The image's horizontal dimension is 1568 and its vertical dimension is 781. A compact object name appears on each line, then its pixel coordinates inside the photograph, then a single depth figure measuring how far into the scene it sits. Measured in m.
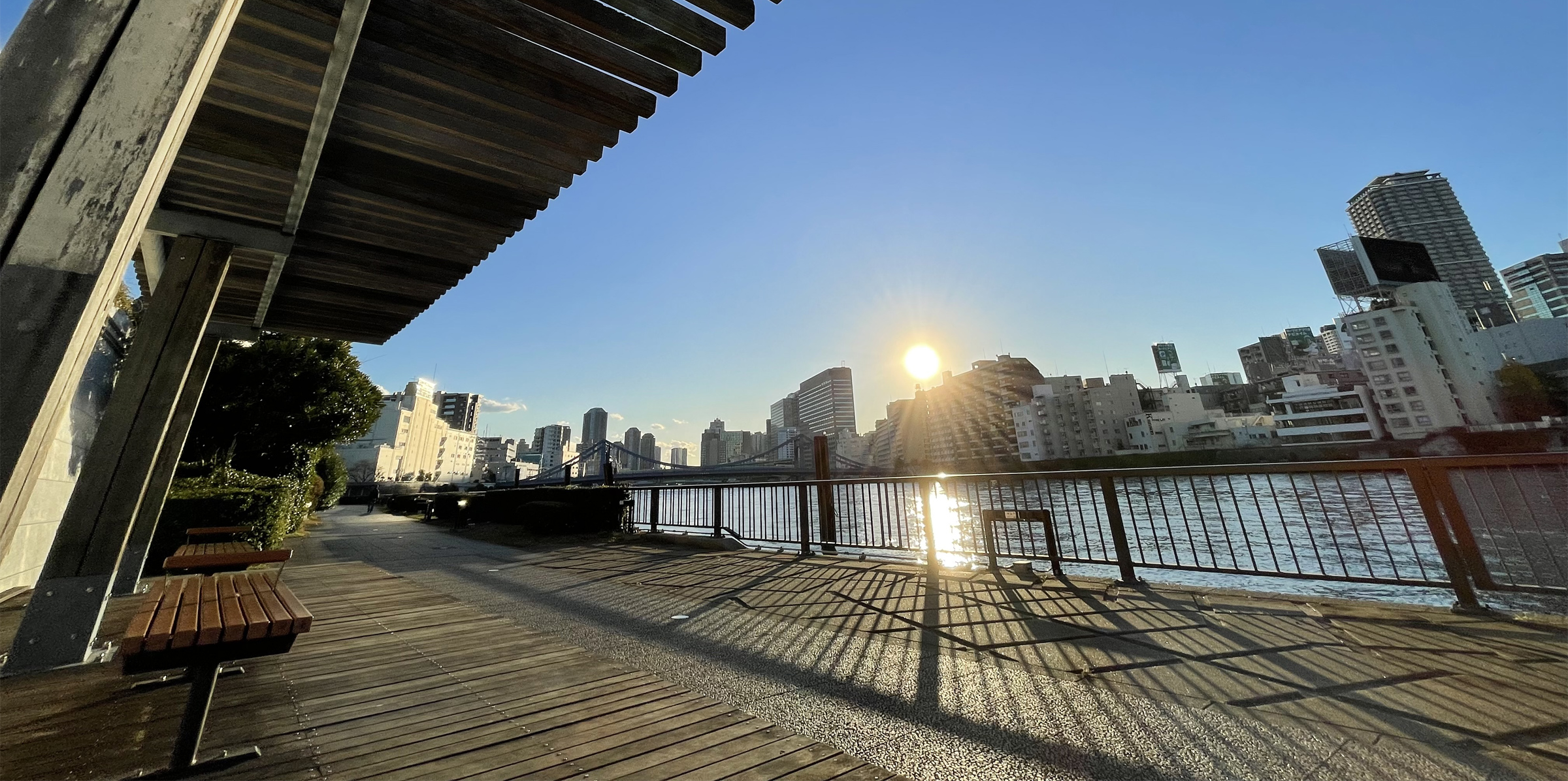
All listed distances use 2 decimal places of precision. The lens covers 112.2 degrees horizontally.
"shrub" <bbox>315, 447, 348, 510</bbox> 22.66
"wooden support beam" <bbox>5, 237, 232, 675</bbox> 2.88
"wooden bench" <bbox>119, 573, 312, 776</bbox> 1.66
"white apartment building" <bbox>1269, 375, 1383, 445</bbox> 61.59
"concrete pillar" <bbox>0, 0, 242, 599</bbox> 0.96
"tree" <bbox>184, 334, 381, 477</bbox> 11.06
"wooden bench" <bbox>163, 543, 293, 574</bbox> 3.32
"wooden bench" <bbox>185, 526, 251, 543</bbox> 4.42
